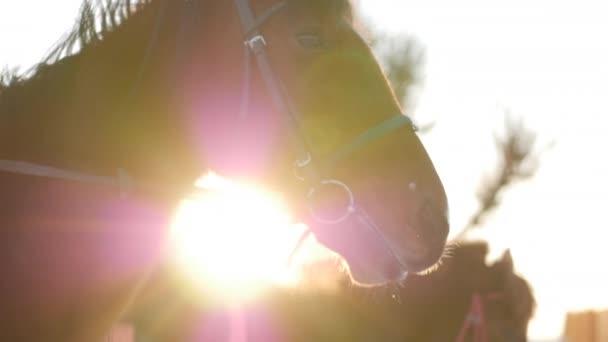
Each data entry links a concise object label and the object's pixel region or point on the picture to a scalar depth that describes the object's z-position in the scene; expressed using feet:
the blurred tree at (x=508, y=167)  35.94
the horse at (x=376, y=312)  19.94
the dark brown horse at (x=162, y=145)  7.84
